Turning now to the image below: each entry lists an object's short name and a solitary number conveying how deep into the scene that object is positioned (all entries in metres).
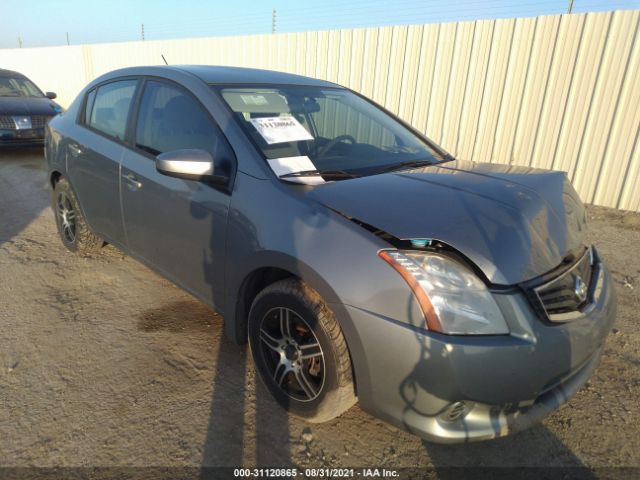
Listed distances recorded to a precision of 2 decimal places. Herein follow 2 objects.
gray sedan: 1.66
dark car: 8.01
